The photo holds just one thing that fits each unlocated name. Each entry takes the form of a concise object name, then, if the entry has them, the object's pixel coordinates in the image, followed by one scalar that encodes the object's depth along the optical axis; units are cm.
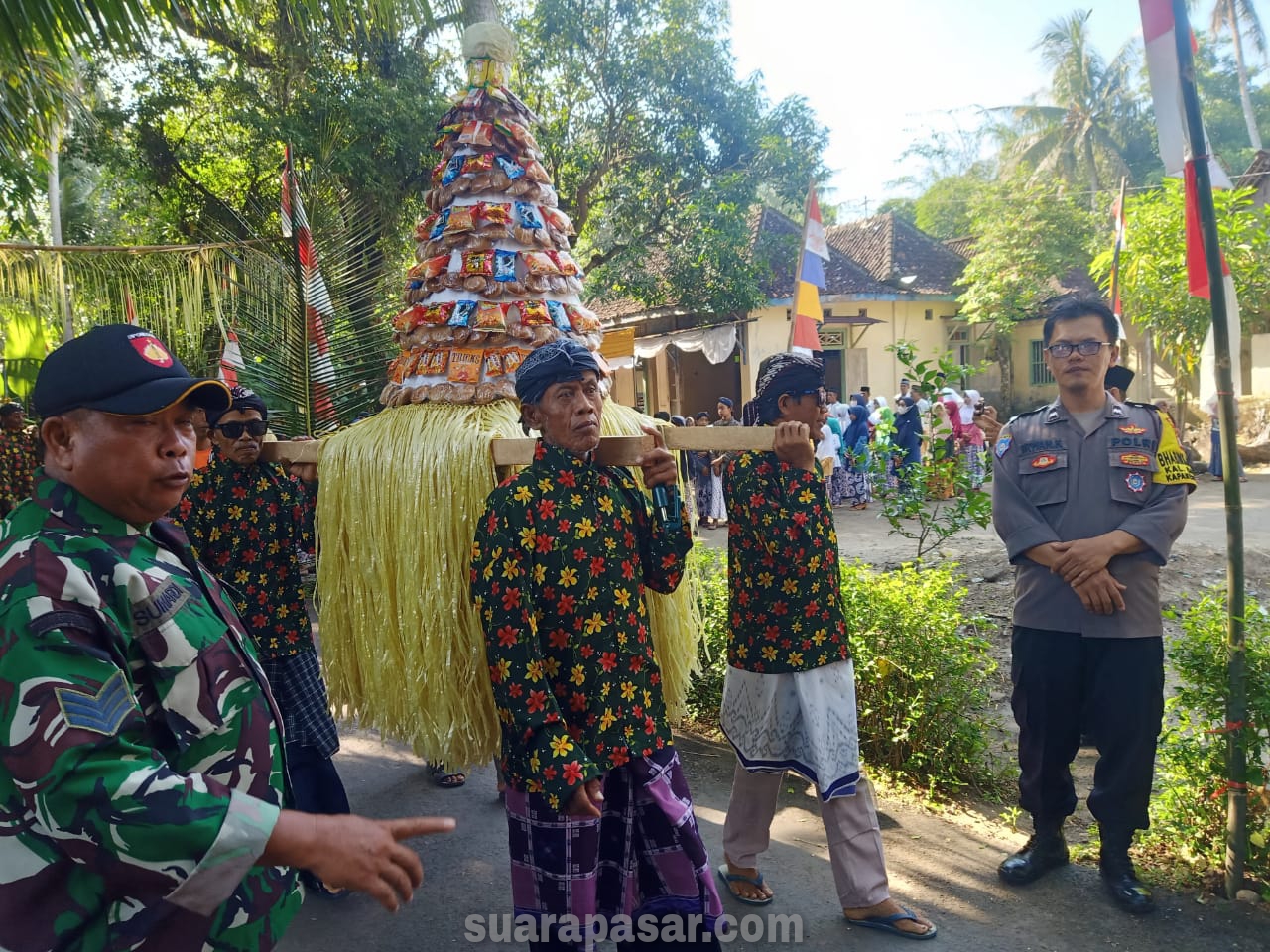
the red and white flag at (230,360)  424
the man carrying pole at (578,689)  192
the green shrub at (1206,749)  260
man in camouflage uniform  106
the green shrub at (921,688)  350
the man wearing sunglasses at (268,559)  283
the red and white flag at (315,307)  403
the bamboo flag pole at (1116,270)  624
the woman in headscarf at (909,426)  1130
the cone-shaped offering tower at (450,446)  249
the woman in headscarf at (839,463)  1171
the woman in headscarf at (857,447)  1191
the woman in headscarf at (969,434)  1153
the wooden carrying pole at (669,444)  215
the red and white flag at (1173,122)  257
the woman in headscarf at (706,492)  1109
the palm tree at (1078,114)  2708
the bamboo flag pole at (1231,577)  256
